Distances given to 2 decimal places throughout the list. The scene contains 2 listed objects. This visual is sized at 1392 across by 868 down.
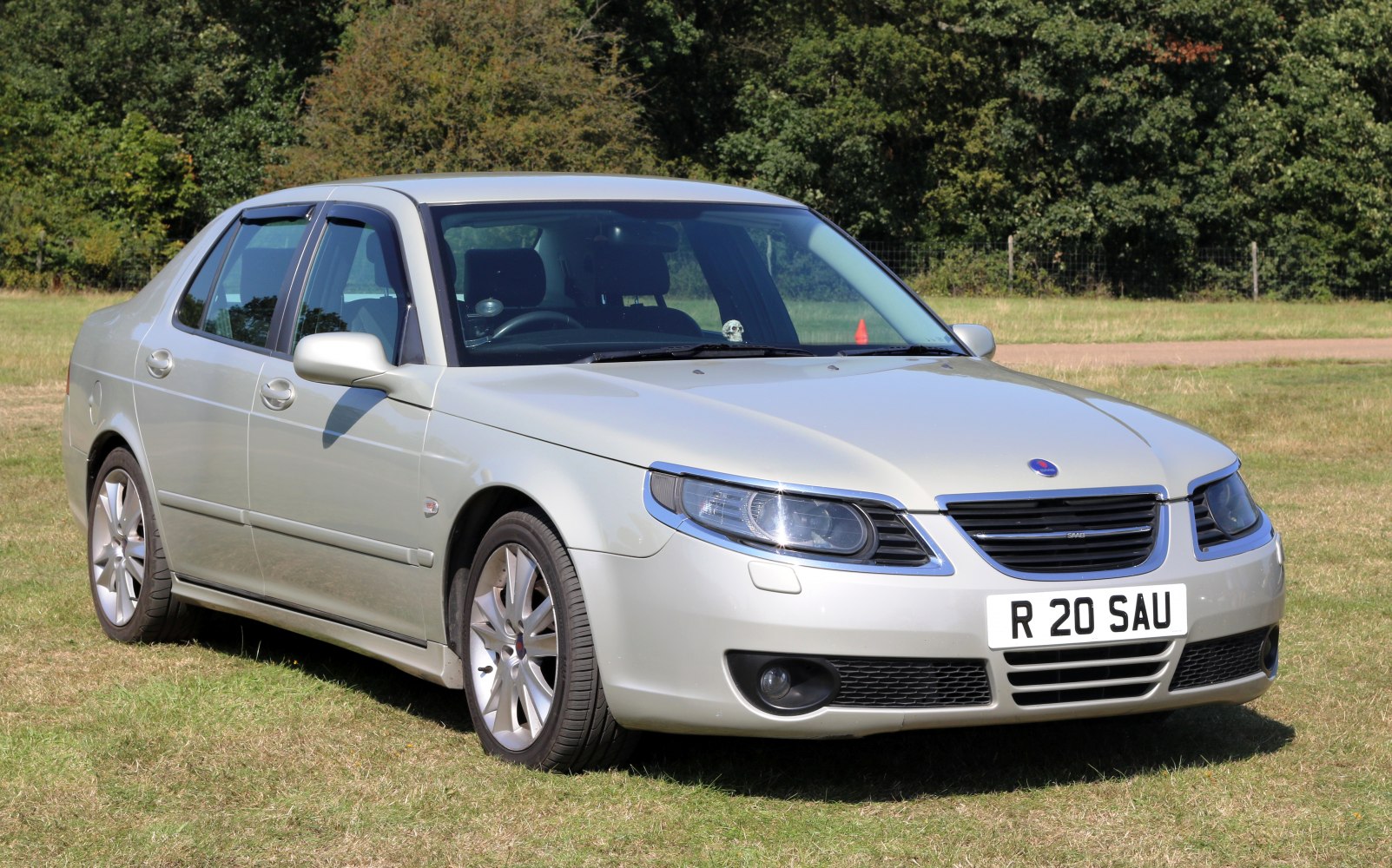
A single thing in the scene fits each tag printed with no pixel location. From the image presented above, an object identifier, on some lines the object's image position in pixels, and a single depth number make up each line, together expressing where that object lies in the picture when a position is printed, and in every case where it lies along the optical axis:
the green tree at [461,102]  39.56
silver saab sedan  4.31
